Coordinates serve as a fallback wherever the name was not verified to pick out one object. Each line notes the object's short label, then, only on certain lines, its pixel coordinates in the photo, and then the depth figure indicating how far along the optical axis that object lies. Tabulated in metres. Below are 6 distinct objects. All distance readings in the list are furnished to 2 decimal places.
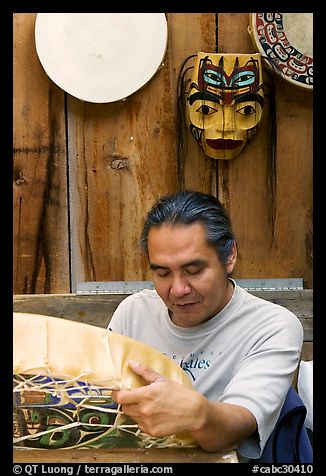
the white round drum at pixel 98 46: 2.08
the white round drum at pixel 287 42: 2.07
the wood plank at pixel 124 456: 0.98
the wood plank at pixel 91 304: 2.23
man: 1.13
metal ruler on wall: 2.27
